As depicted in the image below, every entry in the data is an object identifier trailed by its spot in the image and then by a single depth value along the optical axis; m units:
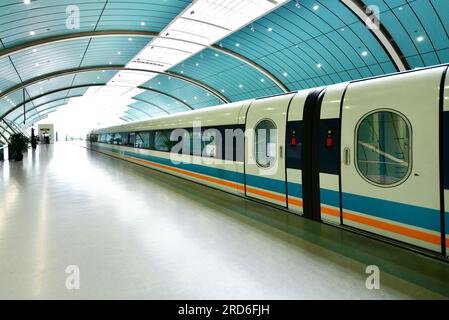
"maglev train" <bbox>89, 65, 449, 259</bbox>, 3.85
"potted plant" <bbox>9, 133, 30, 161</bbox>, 19.17
